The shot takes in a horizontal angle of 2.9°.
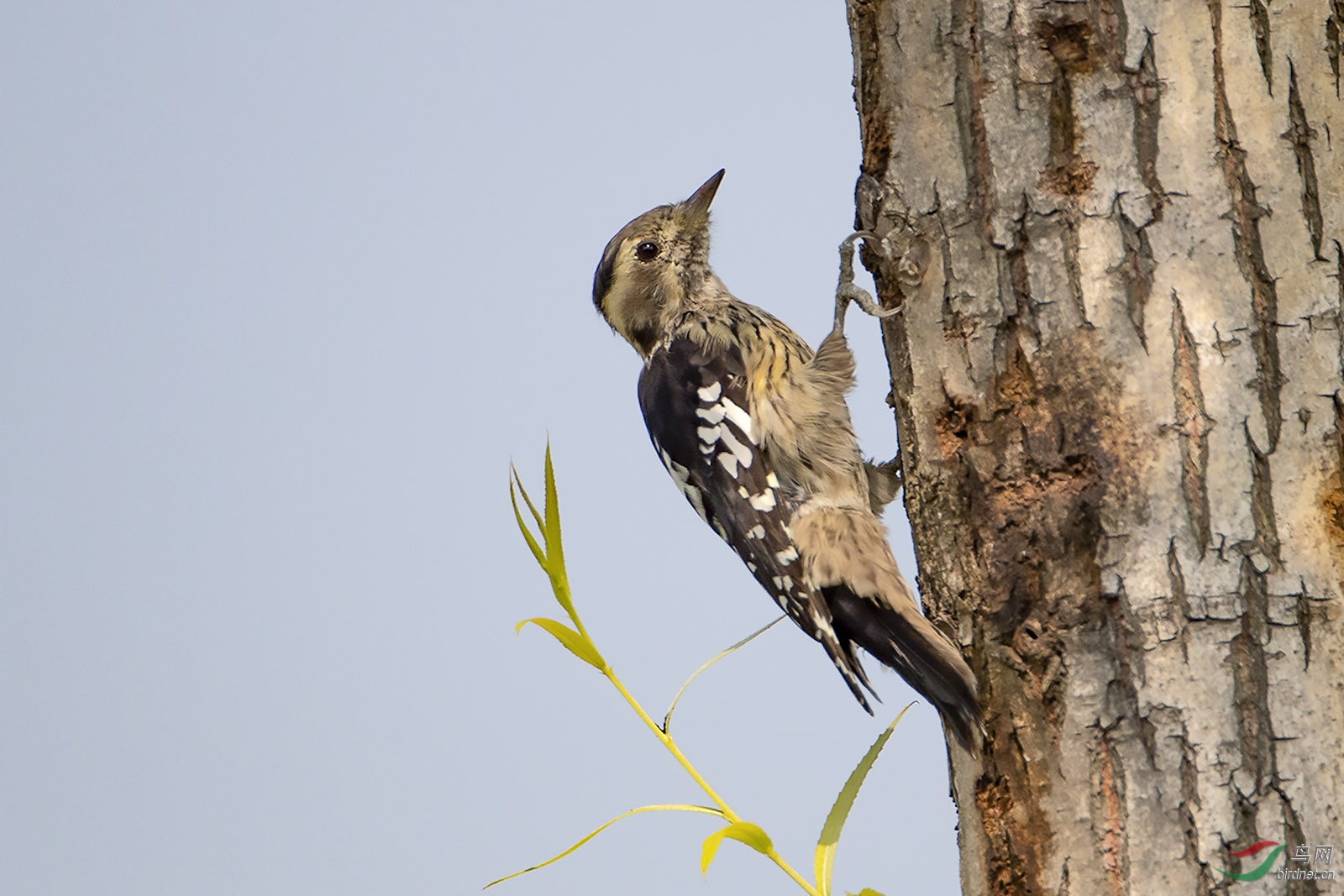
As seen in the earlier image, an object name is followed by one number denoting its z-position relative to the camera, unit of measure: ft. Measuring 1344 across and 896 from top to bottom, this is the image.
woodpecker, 20.25
